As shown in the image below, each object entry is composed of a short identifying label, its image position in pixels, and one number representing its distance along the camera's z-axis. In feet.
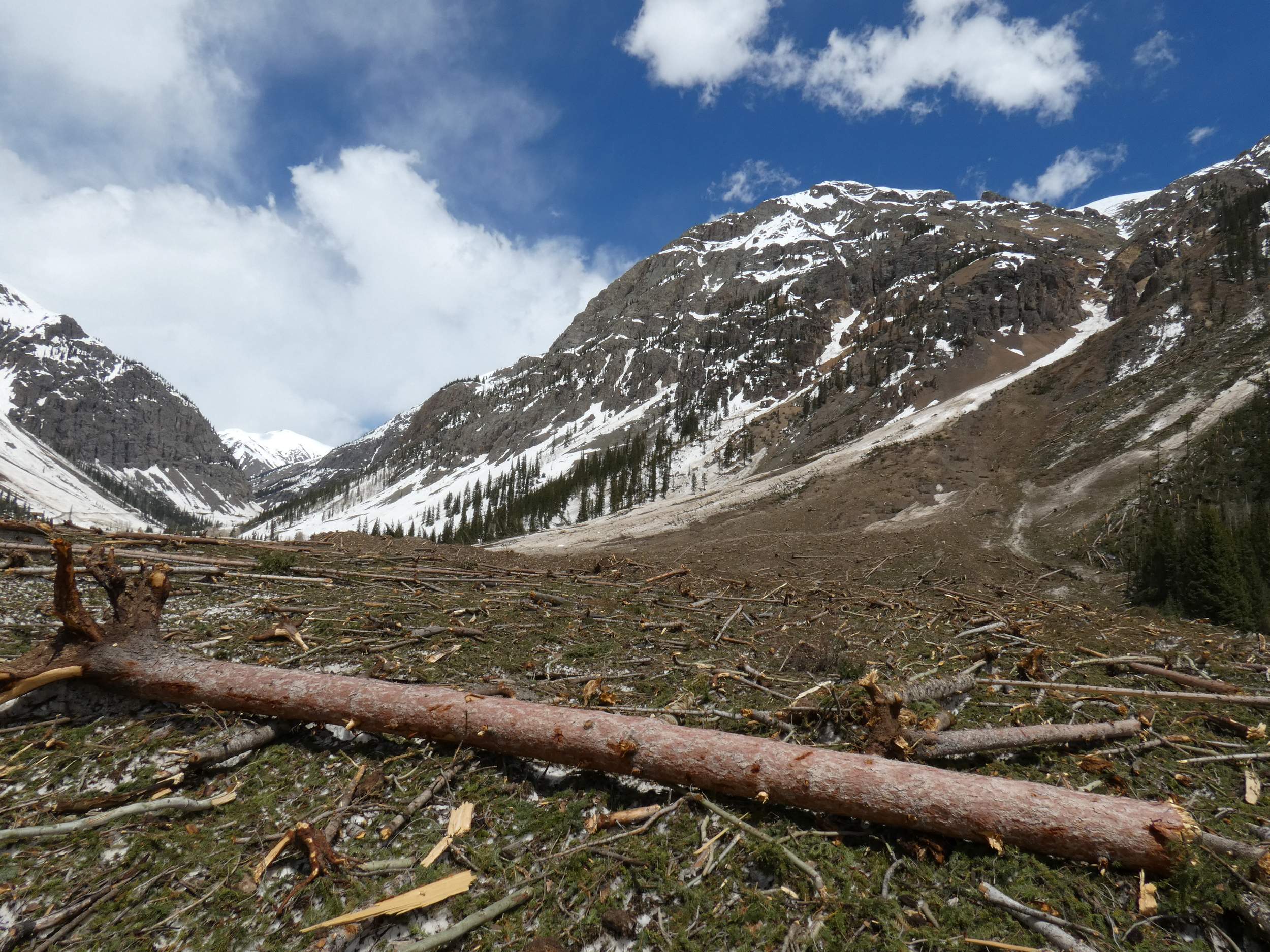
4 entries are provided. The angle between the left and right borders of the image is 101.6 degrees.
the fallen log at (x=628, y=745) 11.03
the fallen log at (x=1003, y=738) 14.26
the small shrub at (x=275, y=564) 33.14
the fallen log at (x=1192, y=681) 22.76
